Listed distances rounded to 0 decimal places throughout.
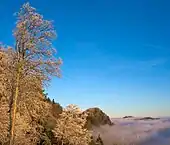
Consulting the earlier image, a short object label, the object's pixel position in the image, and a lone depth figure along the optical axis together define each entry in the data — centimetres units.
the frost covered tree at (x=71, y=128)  3537
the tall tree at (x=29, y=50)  1080
